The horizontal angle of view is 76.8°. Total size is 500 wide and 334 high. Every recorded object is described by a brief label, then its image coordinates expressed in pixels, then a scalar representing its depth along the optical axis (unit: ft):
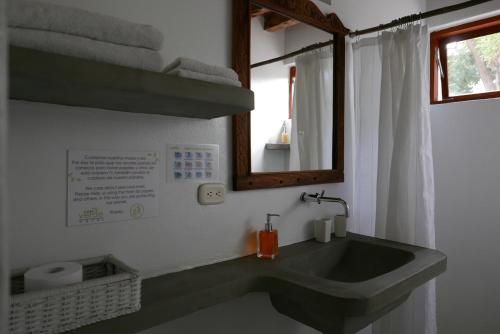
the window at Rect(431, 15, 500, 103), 5.91
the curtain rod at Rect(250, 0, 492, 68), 4.31
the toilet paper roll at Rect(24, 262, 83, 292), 2.18
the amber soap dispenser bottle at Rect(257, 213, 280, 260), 3.86
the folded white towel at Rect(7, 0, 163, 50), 1.92
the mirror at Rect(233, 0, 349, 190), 3.90
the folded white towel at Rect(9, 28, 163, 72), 1.89
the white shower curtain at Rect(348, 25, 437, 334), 4.82
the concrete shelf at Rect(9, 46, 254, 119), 1.87
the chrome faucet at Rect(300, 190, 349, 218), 4.51
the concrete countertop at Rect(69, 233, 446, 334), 2.55
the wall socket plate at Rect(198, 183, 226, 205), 3.55
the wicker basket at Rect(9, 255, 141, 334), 2.01
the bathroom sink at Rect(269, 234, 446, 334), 2.84
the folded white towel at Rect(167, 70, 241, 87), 2.56
